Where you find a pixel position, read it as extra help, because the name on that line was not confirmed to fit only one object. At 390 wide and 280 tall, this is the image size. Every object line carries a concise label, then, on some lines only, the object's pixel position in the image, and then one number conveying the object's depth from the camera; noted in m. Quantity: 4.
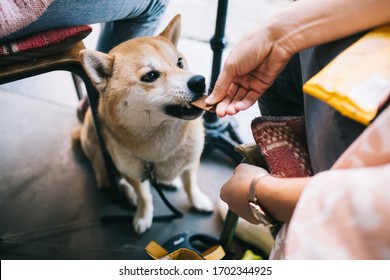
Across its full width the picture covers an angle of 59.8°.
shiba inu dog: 0.95
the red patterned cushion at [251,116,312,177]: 0.67
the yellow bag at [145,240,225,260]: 0.88
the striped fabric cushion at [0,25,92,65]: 0.85
